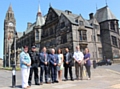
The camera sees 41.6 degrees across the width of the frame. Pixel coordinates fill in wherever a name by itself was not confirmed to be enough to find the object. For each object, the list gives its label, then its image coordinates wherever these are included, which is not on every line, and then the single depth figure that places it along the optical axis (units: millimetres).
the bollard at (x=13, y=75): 8095
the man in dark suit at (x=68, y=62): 10194
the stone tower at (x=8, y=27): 76250
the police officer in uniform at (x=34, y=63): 8477
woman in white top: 9680
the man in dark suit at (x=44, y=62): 8977
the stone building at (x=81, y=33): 36312
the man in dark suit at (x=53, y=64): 9391
